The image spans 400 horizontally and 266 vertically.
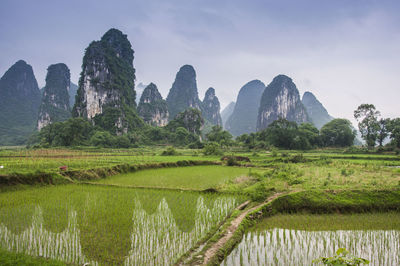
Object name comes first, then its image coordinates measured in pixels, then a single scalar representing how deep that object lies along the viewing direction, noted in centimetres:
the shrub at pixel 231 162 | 1668
